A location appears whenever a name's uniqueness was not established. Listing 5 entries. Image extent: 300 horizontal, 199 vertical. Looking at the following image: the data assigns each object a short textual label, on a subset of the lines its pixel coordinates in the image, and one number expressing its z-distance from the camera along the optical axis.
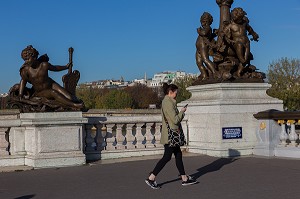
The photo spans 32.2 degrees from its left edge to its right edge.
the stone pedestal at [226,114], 14.10
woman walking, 9.30
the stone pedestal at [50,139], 12.12
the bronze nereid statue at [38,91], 12.54
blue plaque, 14.11
